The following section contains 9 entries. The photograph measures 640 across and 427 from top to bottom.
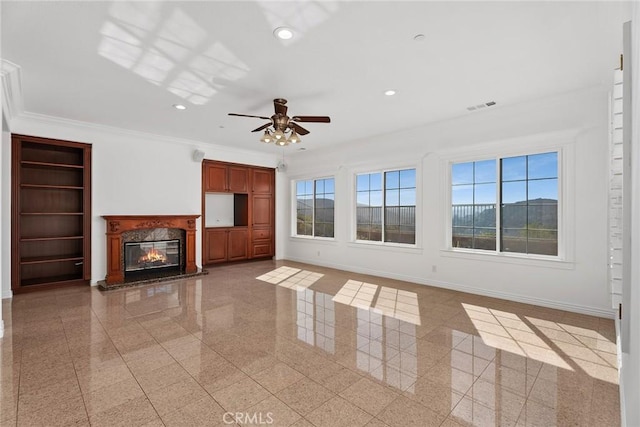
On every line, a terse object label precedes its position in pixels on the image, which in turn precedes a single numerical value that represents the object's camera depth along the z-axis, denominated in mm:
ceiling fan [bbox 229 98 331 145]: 3988
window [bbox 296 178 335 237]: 7533
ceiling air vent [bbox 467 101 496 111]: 4395
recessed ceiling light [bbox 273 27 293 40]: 2654
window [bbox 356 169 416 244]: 5984
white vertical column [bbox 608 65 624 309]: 2418
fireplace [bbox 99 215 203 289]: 5555
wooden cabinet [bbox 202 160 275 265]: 7141
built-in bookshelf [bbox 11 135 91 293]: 5047
